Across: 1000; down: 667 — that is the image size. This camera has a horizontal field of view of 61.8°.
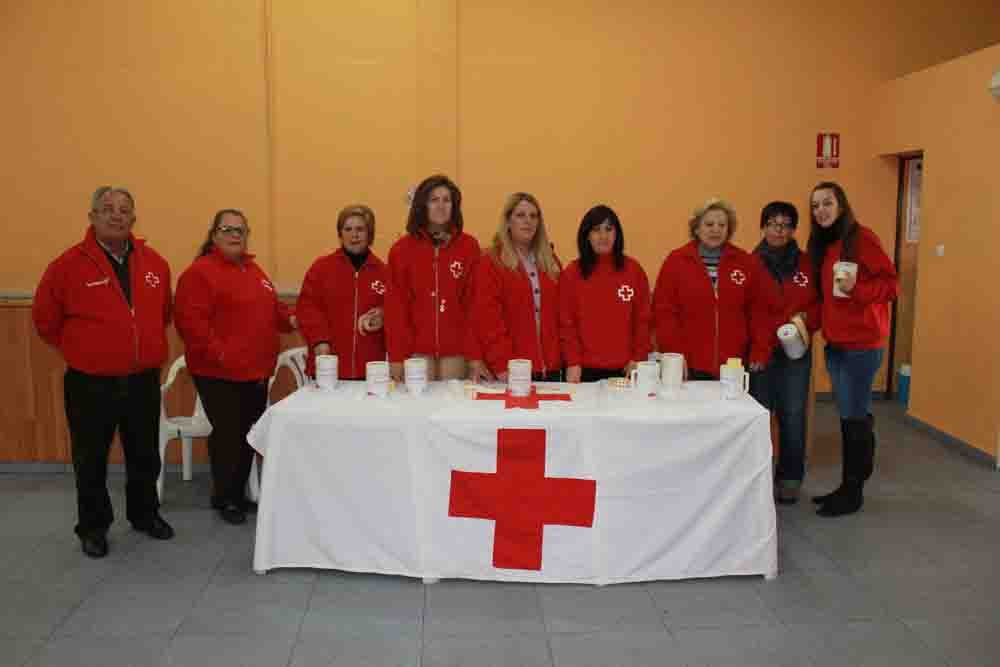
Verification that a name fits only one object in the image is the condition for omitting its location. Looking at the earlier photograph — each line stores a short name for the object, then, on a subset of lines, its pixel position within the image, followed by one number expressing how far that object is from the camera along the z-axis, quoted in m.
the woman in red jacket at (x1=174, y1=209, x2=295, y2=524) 3.06
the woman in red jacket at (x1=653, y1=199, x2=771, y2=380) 3.22
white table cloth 2.54
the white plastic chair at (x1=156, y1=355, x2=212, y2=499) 3.52
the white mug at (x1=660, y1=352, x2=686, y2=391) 2.79
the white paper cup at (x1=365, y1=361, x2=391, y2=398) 2.75
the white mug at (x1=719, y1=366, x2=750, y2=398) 2.73
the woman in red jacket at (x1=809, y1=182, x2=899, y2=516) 3.12
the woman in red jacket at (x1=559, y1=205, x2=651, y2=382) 3.08
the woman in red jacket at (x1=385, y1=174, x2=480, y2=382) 3.07
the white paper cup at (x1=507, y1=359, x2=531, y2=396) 2.76
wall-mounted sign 5.36
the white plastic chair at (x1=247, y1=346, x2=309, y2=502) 3.67
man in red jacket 2.80
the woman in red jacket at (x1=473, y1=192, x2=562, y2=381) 3.01
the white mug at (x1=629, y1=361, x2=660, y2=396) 2.80
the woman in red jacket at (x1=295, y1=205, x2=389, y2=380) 3.28
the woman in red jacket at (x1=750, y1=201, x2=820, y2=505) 3.36
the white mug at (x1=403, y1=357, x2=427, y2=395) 2.78
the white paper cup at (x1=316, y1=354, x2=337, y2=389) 2.82
